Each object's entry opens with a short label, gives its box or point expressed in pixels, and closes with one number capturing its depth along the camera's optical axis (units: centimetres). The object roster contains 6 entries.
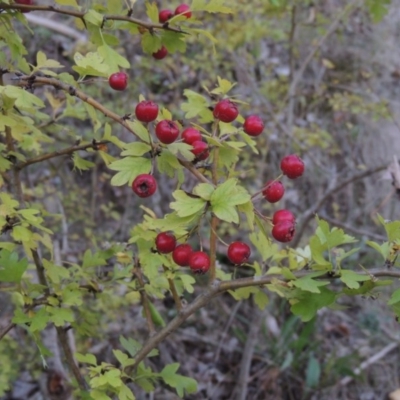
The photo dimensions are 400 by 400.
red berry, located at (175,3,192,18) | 41
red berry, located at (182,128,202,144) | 39
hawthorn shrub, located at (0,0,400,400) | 37
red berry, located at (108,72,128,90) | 40
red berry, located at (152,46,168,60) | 44
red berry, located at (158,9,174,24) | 43
